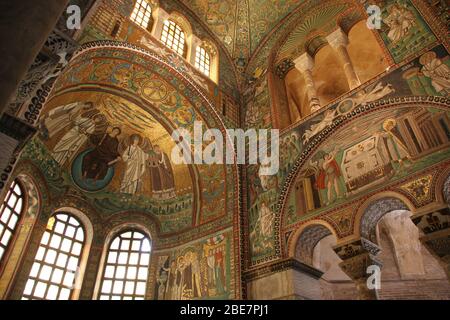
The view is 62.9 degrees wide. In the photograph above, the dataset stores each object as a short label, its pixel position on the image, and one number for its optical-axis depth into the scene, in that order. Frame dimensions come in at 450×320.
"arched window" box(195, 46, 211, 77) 12.25
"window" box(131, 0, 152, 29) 10.66
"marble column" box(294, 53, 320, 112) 10.30
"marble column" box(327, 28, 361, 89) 9.77
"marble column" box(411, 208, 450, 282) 6.38
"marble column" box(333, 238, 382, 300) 7.21
